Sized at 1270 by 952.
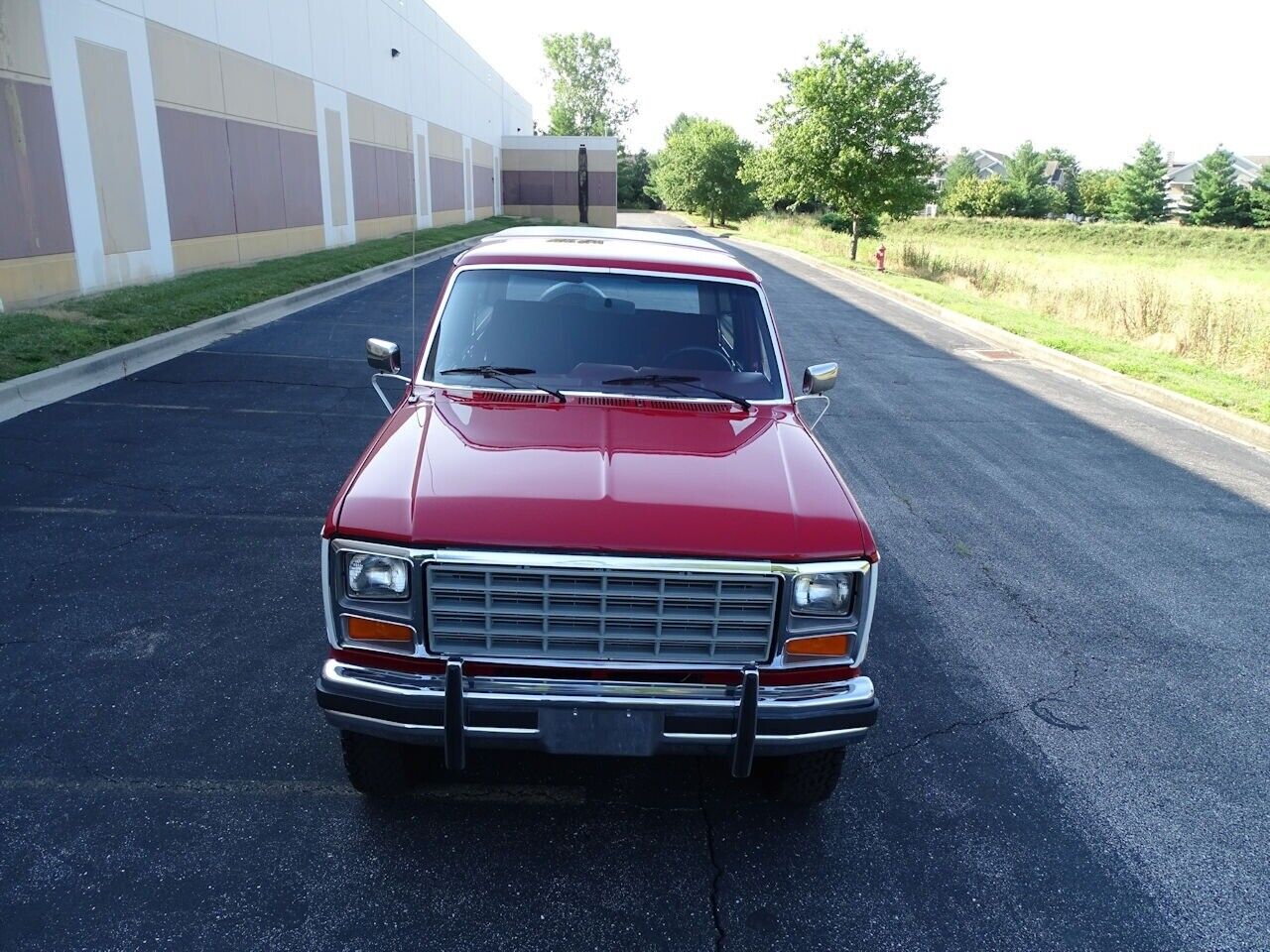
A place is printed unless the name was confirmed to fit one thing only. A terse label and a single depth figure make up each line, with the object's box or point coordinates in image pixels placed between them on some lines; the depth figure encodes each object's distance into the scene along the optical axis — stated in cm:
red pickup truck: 283
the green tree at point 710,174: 6500
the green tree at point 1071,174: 9456
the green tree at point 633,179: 9119
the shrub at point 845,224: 4609
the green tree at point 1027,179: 8256
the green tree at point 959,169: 9478
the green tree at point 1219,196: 7144
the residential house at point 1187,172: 10396
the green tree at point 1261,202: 6631
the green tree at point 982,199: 8006
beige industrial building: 1264
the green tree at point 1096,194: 9075
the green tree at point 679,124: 10234
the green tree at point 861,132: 3102
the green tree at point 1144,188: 7888
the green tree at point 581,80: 8881
